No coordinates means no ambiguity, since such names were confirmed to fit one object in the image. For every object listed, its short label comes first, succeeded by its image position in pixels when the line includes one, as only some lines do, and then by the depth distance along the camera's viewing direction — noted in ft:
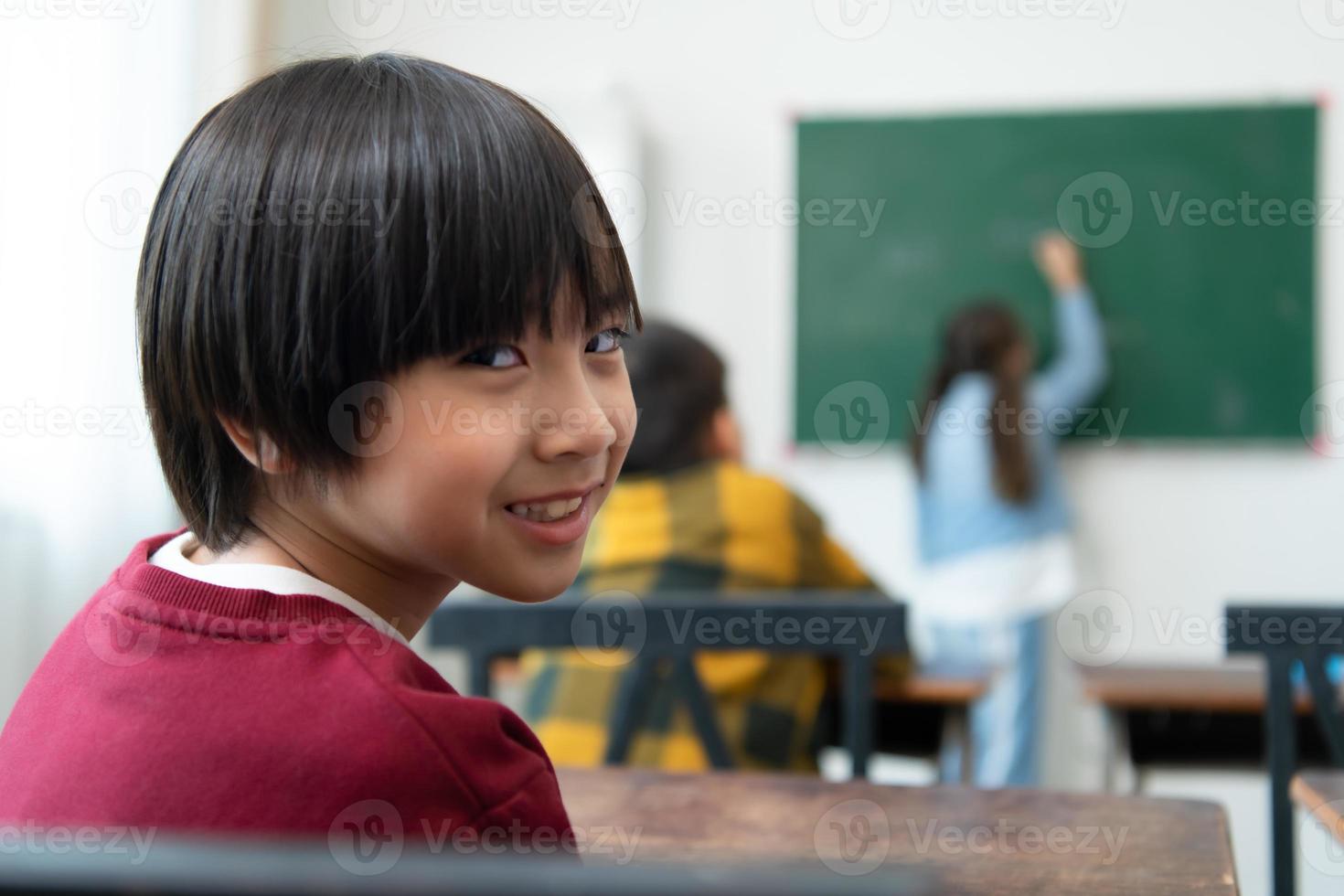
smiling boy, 1.90
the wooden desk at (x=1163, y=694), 8.68
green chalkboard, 13.55
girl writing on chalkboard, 12.91
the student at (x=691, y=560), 6.82
